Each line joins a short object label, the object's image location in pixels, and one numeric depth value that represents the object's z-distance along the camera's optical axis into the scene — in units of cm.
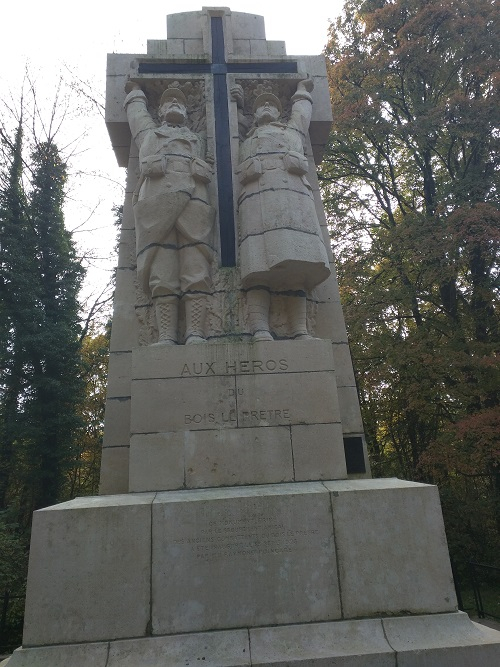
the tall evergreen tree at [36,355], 1588
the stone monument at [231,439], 397
